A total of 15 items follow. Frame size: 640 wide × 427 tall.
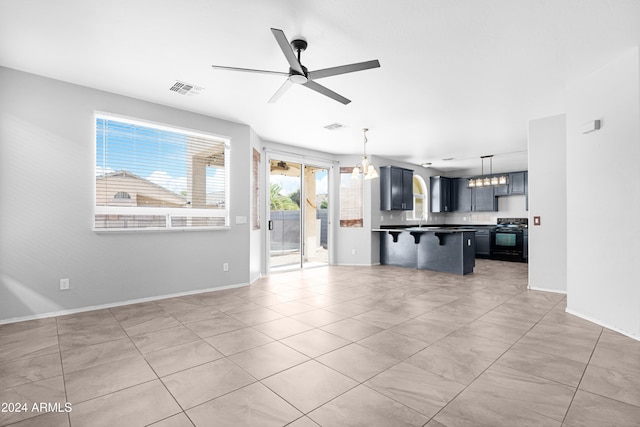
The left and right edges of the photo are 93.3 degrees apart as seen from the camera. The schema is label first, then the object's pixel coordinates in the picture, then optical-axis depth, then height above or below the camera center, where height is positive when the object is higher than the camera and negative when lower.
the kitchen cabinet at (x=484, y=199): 8.98 +0.43
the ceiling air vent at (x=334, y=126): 5.00 +1.49
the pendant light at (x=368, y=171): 4.95 +0.71
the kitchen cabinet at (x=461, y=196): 9.47 +0.57
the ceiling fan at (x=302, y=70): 2.37 +1.21
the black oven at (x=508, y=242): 7.83 -0.75
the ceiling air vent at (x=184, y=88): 3.52 +1.52
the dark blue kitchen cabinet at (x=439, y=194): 9.24 +0.62
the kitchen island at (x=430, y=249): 5.97 -0.75
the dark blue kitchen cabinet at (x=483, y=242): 8.40 -0.82
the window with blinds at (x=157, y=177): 3.75 +0.52
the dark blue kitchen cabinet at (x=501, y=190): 8.66 +0.67
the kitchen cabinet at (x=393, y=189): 7.35 +0.63
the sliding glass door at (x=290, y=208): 6.41 +0.14
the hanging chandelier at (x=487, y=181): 6.68 +0.74
